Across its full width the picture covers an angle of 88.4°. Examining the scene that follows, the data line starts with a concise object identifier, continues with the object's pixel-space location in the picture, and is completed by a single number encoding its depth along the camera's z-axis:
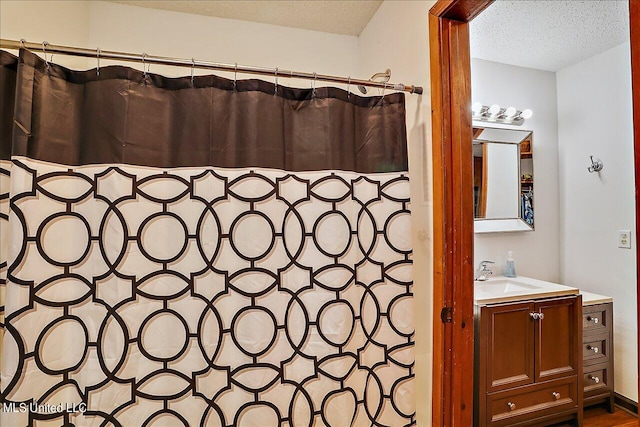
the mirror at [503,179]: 2.45
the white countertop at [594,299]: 2.00
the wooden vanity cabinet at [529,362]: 1.76
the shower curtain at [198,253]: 0.89
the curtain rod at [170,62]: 0.90
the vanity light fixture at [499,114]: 2.38
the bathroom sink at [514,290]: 1.79
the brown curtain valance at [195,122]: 0.91
